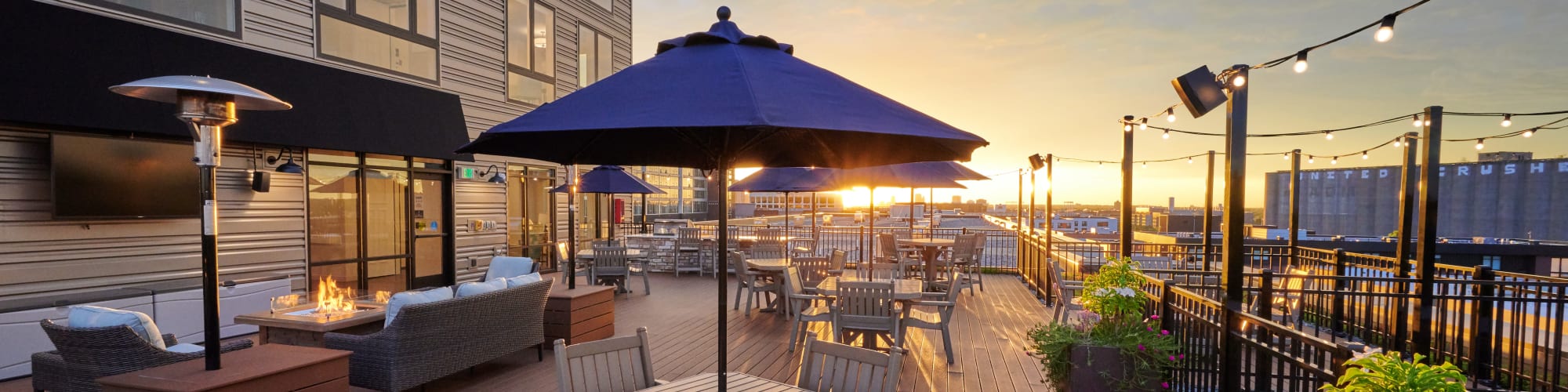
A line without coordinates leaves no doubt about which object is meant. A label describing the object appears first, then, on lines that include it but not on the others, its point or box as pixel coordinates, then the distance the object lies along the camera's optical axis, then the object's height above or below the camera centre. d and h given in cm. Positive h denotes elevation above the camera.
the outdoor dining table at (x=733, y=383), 283 -93
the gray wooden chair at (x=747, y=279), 805 -132
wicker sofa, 445 -122
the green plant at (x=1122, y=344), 392 -102
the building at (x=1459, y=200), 3572 -84
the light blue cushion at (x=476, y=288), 502 -89
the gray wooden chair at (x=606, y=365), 264 -81
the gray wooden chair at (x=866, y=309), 564 -115
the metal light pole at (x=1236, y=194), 481 -6
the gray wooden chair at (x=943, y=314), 589 -125
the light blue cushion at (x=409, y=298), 453 -88
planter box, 395 -116
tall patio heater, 308 +30
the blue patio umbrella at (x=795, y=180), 905 +2
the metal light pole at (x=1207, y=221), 908 -52
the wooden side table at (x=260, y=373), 330 -108
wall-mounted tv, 559 -3
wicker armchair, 368 -105
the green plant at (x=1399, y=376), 180 -55
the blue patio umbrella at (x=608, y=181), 984 -2
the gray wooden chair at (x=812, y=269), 815 -113
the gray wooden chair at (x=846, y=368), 257 -80
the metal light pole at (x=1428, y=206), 670 -21
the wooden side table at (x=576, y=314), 612 -133
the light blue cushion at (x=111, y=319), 372 -85
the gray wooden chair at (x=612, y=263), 959 -127
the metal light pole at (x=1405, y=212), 708 -29
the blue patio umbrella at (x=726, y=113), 202 +23
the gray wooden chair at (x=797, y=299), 618 -121
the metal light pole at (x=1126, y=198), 812 -17
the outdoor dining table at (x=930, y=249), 1019 -109
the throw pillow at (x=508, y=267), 734 -103
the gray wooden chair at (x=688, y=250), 1237 -136
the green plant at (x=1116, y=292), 409 -71
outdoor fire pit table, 482 -113
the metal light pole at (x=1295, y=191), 1031 -7
